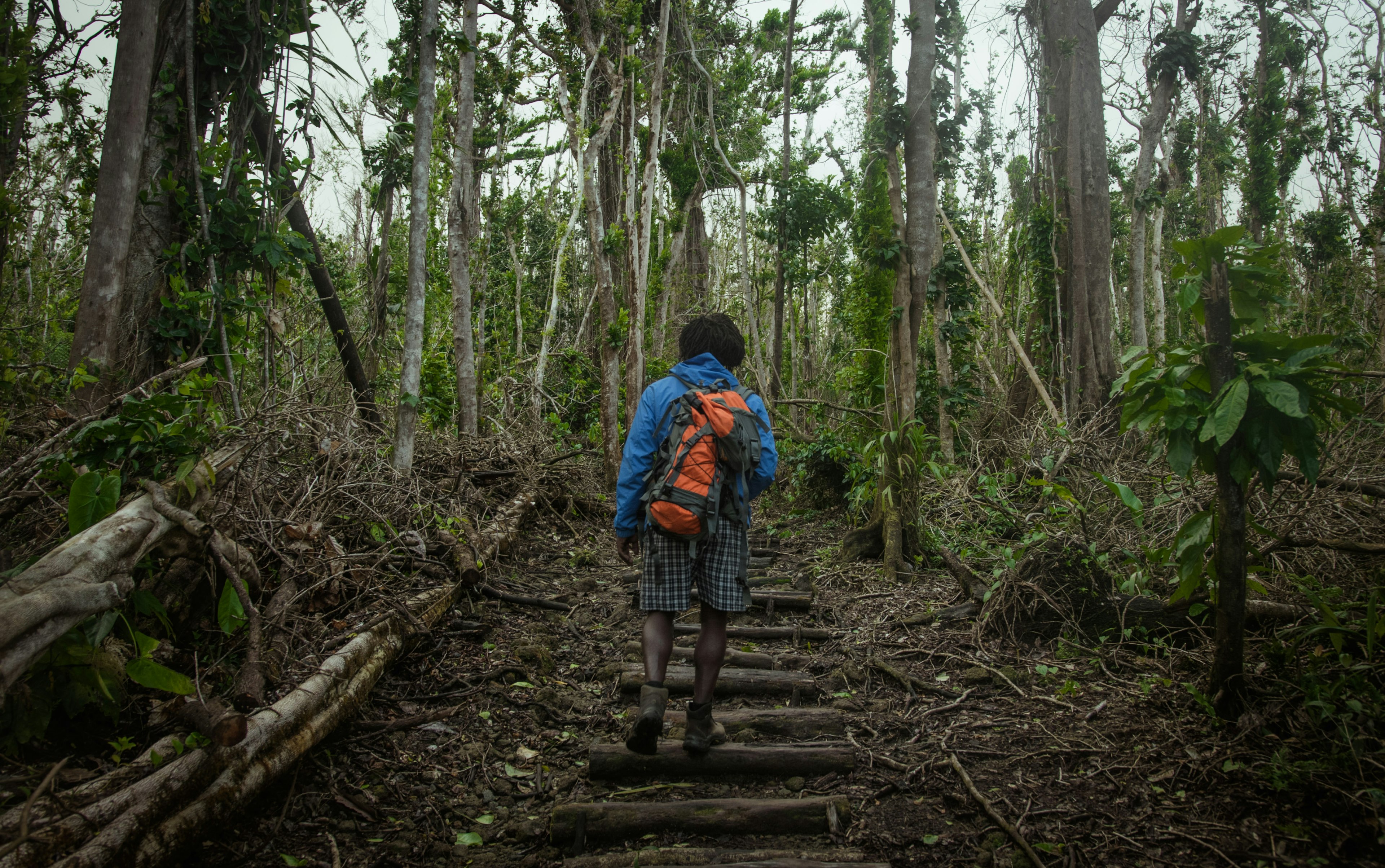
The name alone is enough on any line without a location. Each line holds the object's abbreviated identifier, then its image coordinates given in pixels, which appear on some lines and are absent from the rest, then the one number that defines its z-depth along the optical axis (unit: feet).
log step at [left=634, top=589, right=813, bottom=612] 16.55
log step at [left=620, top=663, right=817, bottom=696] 12.26
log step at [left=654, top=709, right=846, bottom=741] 10.82
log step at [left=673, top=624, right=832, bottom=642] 14.90
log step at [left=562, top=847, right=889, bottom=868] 7.36
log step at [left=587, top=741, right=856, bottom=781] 9.46
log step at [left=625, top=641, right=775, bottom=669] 13.30
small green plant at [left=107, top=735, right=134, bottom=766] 7.32
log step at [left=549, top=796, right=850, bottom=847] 8.16
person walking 9.21
